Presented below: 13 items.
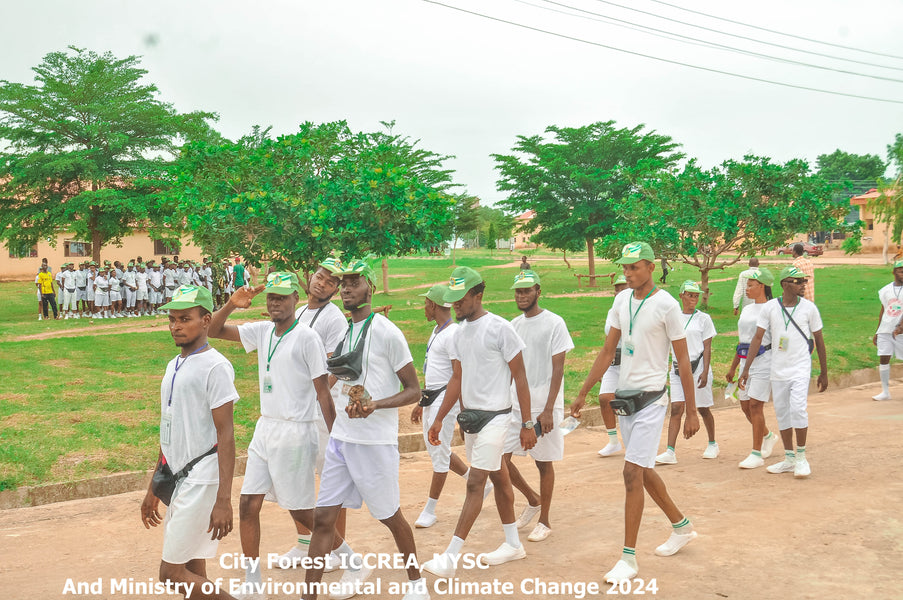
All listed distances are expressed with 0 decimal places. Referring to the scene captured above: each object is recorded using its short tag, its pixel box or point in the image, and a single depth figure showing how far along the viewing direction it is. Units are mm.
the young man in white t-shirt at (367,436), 4762
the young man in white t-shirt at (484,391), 5383
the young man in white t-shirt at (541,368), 6055
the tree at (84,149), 30531
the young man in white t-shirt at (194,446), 4102
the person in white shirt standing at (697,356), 8508
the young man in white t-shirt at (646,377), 5359
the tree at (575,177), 34281
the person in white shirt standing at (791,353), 7645
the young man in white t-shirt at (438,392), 6629
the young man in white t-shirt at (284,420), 4848
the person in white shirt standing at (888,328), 11742
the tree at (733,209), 22047
